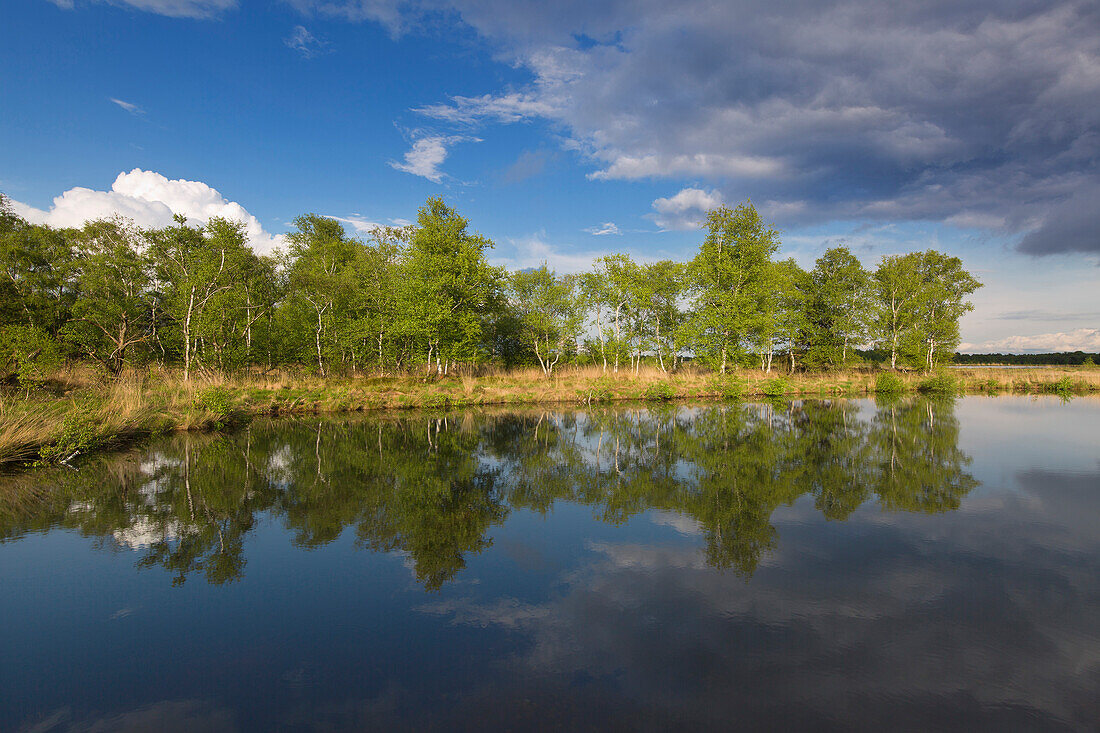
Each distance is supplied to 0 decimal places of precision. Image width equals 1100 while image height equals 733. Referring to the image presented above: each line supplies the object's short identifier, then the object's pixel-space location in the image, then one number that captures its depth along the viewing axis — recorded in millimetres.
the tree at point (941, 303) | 45812
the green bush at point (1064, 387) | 36062
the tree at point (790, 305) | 40844
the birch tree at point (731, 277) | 36969
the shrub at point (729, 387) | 33688
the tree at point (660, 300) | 40406
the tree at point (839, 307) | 45500
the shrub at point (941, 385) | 37500
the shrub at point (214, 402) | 20188
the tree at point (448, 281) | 31953
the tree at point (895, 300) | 45000
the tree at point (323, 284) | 32500
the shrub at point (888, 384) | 37062
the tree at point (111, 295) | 25266
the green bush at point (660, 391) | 32219
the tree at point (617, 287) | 39812
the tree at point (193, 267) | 26641
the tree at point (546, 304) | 40688
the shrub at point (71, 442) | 13172
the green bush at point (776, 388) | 35094
